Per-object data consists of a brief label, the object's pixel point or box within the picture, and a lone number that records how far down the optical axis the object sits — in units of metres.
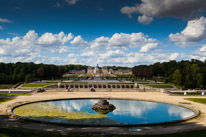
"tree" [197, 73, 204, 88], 56.99
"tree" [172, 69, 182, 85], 59.66
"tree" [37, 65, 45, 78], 87.32
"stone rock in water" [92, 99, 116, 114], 24.20
